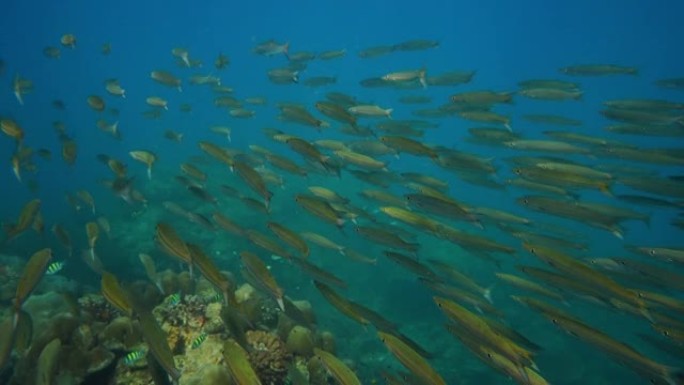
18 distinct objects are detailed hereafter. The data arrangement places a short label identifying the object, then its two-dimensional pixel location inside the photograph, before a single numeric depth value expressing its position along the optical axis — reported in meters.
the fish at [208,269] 4.17
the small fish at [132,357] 4.90
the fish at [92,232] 6.87
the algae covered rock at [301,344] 5.50
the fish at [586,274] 4.52
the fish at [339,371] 3.45
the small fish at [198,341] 5.24
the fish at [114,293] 3.83
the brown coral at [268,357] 5.02
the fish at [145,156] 8.47
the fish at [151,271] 6.86
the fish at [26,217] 5.66
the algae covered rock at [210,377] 4.16
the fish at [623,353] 4.18
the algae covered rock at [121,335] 5.21
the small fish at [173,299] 6.17
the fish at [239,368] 3.06
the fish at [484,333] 3.93
